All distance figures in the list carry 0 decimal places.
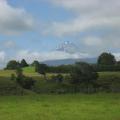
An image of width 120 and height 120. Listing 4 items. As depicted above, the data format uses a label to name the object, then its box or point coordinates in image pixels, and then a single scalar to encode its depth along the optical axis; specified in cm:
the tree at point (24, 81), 11000
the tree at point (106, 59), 18225
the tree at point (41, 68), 15260
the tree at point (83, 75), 12412
